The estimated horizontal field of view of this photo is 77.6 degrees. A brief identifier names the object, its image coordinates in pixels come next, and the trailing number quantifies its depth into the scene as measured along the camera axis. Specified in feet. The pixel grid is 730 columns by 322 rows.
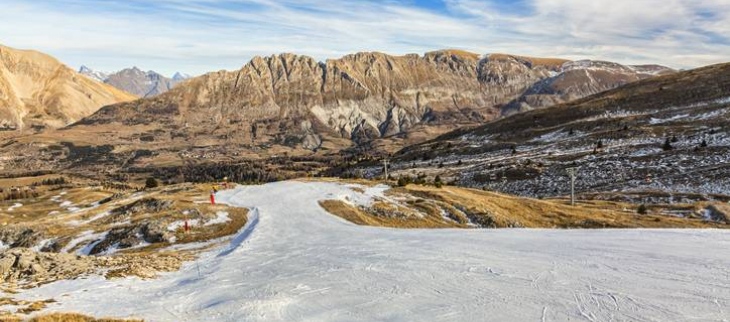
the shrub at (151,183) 349.47
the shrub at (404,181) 215.51
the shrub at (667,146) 315.43
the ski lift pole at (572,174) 207.92
